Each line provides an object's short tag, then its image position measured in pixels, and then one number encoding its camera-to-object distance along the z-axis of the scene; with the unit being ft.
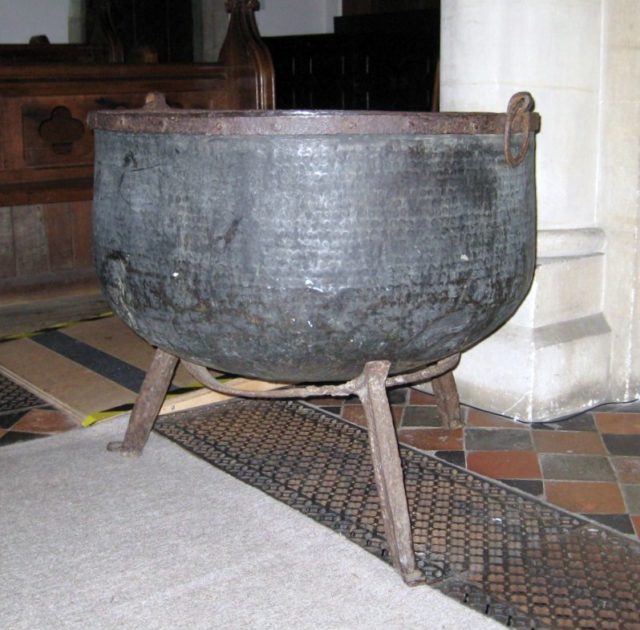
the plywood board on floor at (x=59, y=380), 7.33
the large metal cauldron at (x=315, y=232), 4.43
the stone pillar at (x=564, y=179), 6.64
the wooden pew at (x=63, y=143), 10.04
